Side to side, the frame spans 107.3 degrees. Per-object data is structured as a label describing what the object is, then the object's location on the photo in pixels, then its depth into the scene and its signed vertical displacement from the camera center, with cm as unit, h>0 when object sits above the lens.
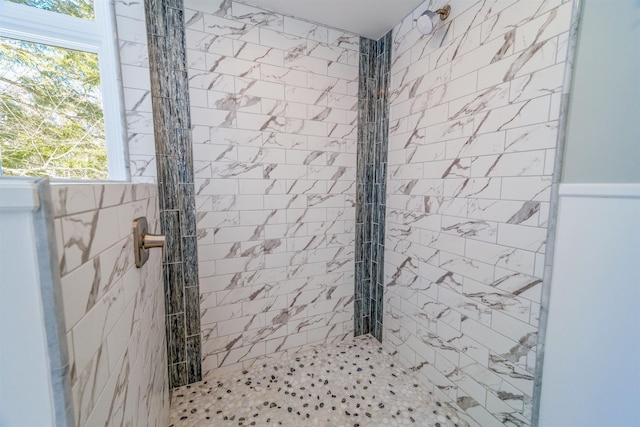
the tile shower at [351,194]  104 -3
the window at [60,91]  87 +41
